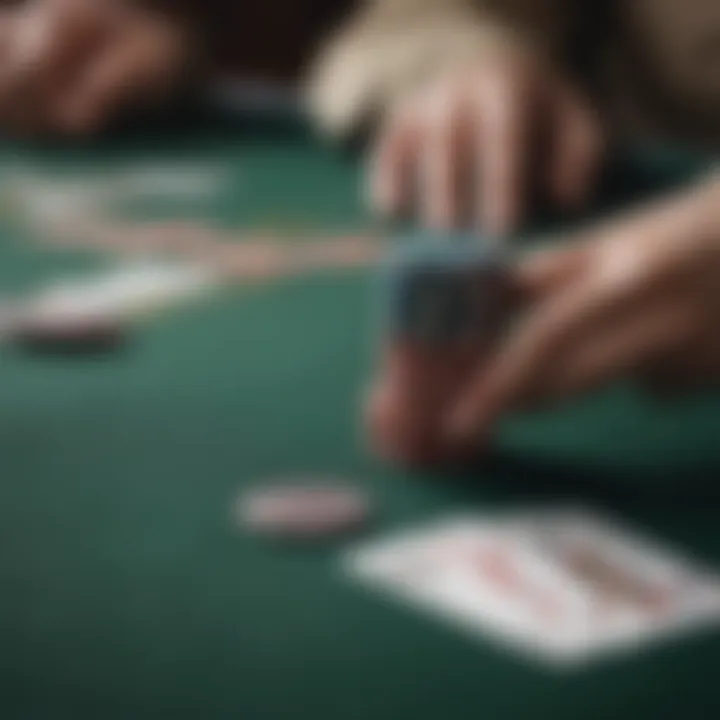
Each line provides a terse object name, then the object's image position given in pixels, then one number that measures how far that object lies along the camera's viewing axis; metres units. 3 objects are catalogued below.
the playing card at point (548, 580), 0.69
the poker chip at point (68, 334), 0.93
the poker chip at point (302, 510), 0.74
